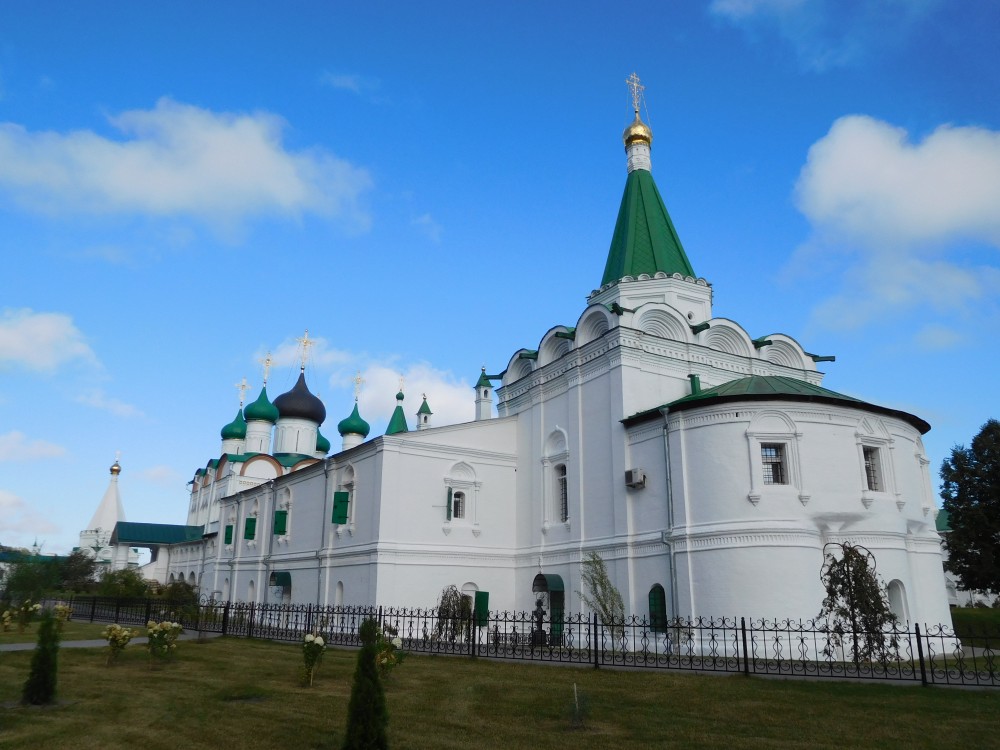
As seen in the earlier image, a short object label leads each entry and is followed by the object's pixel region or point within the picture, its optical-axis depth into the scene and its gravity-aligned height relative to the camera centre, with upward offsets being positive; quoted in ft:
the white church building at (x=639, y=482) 53.83 +9.39
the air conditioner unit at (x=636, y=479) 59.77 +9.11
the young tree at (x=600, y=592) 58.39 +0.15
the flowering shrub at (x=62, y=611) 49.41 -1.68
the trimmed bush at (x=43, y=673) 29.58 -3.39
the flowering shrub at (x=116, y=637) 40.57 -2.65
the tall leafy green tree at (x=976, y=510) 84.89 +10.03
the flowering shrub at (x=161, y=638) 40.68 -2.67
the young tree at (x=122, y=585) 117.39 +0.46
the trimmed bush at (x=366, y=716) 20.33 -3.38
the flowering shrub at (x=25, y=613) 61.57 -2.21
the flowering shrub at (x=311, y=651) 35.78 -2.85
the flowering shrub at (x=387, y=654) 34.96 -2.96
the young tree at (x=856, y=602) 47.73 -0.28
